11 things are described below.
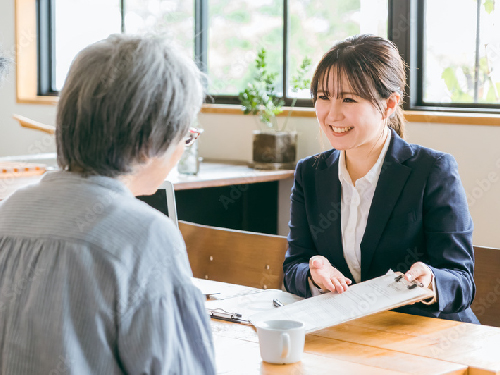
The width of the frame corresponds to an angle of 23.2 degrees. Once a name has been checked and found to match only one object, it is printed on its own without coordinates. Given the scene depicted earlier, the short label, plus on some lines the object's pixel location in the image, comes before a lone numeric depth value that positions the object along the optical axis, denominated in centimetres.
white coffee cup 216
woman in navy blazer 269
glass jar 448
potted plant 485
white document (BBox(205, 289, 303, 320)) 251
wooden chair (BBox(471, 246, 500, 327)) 278
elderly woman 175
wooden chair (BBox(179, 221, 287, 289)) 302
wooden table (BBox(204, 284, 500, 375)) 216
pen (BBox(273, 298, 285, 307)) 256
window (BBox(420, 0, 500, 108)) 427
